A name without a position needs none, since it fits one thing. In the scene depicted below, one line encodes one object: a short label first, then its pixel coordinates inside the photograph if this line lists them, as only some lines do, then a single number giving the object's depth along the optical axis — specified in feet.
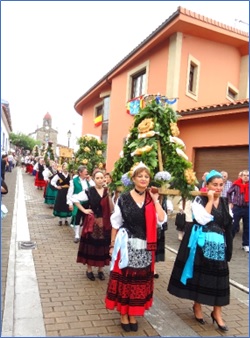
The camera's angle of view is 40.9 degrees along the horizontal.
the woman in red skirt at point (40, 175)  61.93
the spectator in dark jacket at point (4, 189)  19.40
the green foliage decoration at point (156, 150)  14.58
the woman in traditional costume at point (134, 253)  12.05
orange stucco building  35.14
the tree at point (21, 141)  234.44
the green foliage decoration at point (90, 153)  39.24
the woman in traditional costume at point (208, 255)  12.23
